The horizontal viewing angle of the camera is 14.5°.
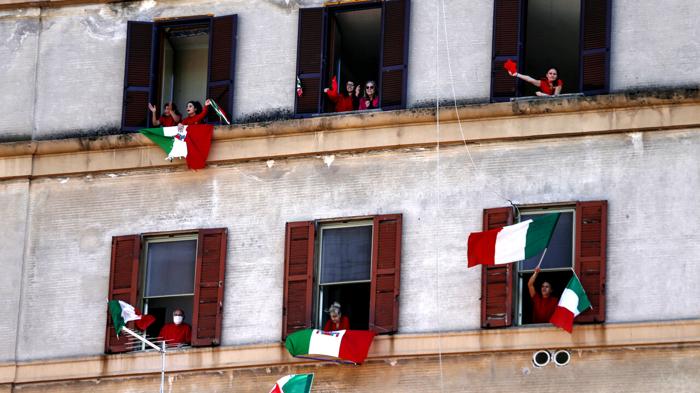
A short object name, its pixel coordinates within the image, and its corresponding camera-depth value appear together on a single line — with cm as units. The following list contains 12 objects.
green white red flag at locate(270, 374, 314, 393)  4519
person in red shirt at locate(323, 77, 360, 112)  4747
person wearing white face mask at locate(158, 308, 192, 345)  4678
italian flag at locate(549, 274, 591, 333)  4412
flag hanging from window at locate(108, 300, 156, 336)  4662
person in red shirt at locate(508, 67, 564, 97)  4616
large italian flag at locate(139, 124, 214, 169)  4747
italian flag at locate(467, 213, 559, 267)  4428
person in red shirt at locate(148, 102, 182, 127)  4831
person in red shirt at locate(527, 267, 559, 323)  4475
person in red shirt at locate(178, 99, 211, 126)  4797
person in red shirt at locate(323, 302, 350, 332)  4572
